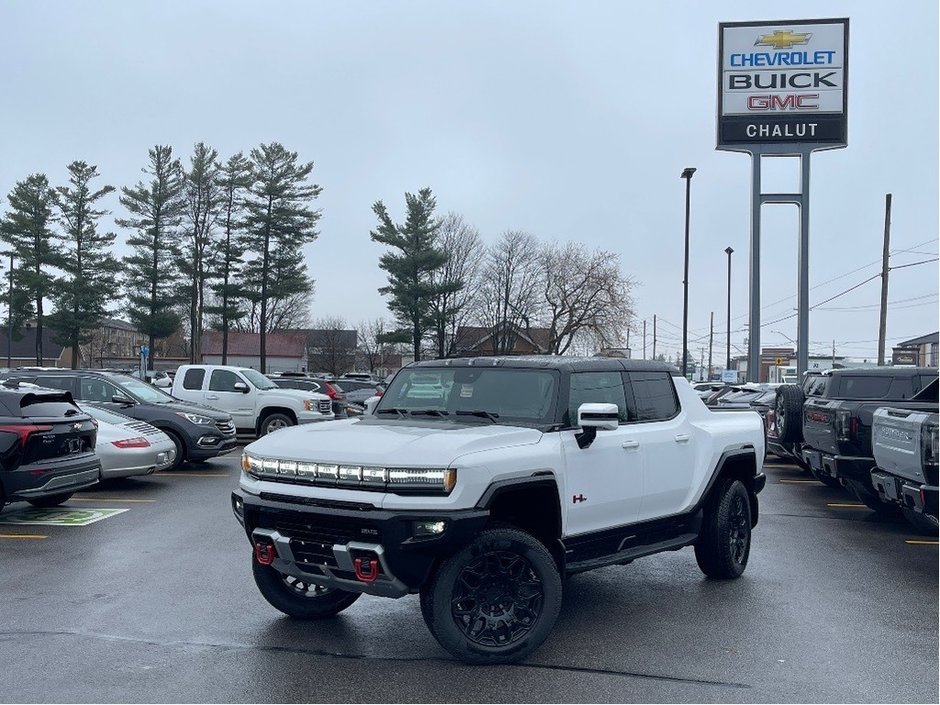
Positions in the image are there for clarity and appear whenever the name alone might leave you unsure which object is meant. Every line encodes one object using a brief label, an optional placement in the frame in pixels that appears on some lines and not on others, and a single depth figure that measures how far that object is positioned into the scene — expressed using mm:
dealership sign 28547
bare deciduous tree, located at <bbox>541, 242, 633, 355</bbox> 60594
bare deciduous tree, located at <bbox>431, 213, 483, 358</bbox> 52678
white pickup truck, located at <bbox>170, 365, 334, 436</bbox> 19922
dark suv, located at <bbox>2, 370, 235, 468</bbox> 14648
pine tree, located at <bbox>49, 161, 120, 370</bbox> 50000
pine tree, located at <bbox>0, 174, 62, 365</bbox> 49750
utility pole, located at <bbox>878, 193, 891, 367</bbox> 35594
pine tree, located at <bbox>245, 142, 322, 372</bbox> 48469
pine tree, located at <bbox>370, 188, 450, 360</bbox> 50594
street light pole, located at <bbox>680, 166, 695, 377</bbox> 39062
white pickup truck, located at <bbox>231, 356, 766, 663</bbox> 4984
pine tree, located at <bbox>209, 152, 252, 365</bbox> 49000
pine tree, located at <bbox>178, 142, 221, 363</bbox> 49938
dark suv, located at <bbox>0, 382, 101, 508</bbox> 9406
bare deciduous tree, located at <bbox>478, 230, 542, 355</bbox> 60281
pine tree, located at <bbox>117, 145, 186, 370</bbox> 49625
